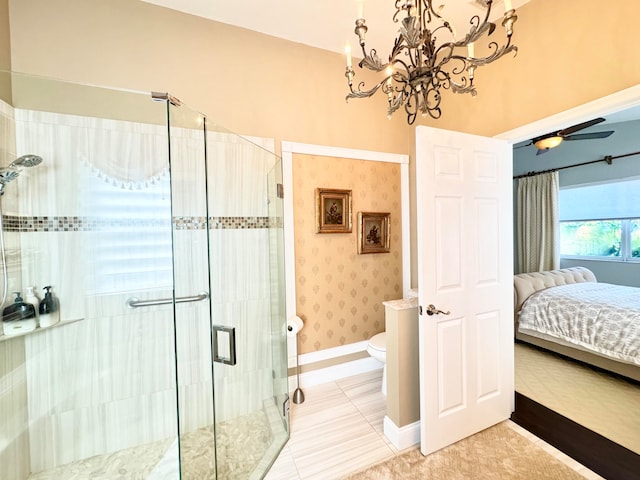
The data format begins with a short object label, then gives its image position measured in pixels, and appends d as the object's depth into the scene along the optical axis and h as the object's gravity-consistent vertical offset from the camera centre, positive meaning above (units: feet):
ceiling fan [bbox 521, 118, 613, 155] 8.89 +3.26
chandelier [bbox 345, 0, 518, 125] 3.34 +2.55
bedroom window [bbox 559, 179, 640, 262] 13.66 +0.52
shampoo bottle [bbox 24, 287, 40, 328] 4.97 -1.08
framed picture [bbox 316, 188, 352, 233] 8.05 +0.77
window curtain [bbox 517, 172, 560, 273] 14.47 +0.46
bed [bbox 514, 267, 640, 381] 7.55 -2.84
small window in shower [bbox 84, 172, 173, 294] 5.51 +0.10
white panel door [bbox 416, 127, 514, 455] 5.41 -1.08
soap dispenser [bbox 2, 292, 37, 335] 4.73 -1.37
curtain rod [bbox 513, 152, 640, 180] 12.72 +3.49
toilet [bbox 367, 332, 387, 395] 6.77 -2.97
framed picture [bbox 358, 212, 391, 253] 8.59 +0.09
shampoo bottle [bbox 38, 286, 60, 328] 5.05 -1.31
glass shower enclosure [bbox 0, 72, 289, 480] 4.99 -1.10
